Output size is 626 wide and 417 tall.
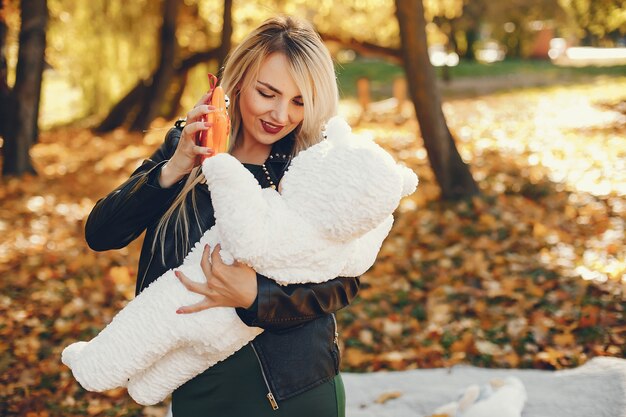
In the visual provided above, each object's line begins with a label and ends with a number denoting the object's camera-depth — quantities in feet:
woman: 5.96
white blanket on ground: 11.17
